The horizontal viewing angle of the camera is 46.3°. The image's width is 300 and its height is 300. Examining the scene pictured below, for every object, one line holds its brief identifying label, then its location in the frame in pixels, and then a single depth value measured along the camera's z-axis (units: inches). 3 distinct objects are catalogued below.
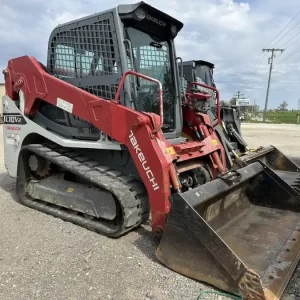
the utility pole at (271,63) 1681.2
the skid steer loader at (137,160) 121.3
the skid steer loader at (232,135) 236.7
